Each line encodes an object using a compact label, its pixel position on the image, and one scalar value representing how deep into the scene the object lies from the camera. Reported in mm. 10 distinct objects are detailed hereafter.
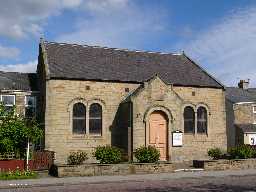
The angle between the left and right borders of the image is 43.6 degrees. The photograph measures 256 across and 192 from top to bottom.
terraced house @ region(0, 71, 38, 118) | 23357
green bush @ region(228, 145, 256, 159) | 20084
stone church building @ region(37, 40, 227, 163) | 21904
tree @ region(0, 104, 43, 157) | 17729
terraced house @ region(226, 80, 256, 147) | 33450
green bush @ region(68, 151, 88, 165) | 17814
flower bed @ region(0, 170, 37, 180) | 15757
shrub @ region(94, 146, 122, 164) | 17596
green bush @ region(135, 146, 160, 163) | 18116
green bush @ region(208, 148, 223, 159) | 20963
